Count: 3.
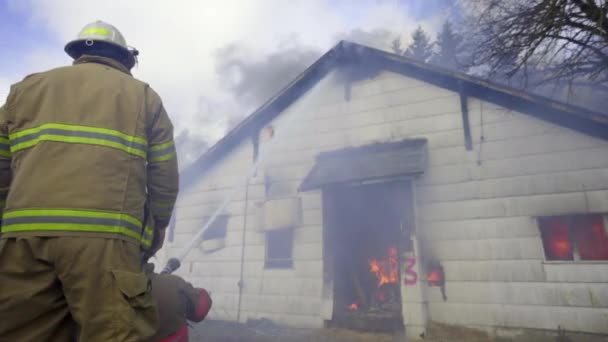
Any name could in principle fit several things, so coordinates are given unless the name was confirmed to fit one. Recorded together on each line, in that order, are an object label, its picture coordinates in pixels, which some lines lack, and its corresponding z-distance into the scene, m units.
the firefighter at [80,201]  1.83
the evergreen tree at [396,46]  43.72
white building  6.88
